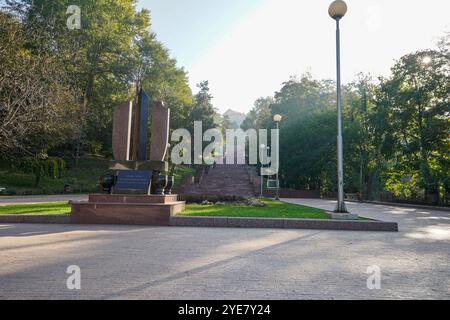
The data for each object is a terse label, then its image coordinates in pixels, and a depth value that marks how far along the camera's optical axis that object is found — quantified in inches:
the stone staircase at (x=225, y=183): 1167.0
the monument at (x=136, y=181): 403.5
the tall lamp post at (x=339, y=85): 426.0
